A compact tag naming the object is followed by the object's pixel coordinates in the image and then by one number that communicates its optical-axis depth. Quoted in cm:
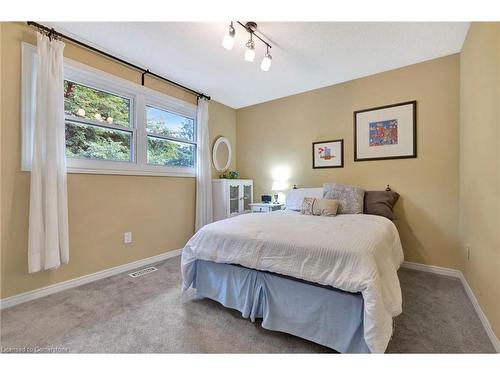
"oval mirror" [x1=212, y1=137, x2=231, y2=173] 397
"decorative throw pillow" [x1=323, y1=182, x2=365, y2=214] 266
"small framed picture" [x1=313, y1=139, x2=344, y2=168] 326
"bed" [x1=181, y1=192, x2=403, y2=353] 124
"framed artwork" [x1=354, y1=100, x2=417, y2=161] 275
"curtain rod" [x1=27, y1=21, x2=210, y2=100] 201
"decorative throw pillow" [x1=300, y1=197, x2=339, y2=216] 254
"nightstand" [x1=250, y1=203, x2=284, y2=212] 353
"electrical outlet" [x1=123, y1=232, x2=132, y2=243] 271
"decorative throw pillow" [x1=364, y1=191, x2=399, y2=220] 262
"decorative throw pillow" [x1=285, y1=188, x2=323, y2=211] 301
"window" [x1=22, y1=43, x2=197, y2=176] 226
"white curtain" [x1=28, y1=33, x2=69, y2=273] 192
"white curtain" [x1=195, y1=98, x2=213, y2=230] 353
